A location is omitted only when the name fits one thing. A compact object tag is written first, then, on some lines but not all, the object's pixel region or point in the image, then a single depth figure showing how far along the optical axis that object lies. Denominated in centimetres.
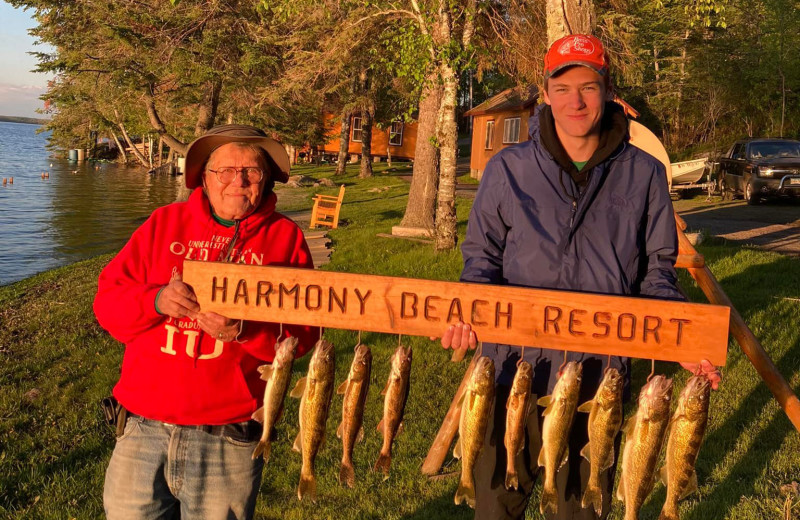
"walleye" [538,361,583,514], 288
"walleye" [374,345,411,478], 294
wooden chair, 1977
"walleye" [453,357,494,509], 292
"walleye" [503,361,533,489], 293
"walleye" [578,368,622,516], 282
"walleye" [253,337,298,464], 291
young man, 318
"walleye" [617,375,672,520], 273
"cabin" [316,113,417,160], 5794
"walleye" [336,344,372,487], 295
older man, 312
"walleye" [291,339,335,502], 294
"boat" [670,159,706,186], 2698
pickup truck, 2338
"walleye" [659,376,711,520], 272
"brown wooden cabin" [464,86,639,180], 3381
